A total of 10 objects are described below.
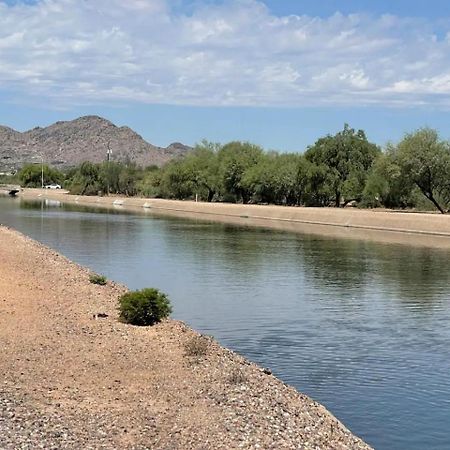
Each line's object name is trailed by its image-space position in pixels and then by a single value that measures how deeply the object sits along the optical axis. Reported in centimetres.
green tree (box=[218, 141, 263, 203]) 10906
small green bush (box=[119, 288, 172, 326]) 1814
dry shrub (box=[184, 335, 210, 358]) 1478
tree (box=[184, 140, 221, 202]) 11812
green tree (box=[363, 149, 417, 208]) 7356
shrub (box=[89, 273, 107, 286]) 2536
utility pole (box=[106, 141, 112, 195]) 16438
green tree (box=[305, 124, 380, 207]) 8788
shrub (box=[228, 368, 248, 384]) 1280
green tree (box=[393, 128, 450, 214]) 7056
